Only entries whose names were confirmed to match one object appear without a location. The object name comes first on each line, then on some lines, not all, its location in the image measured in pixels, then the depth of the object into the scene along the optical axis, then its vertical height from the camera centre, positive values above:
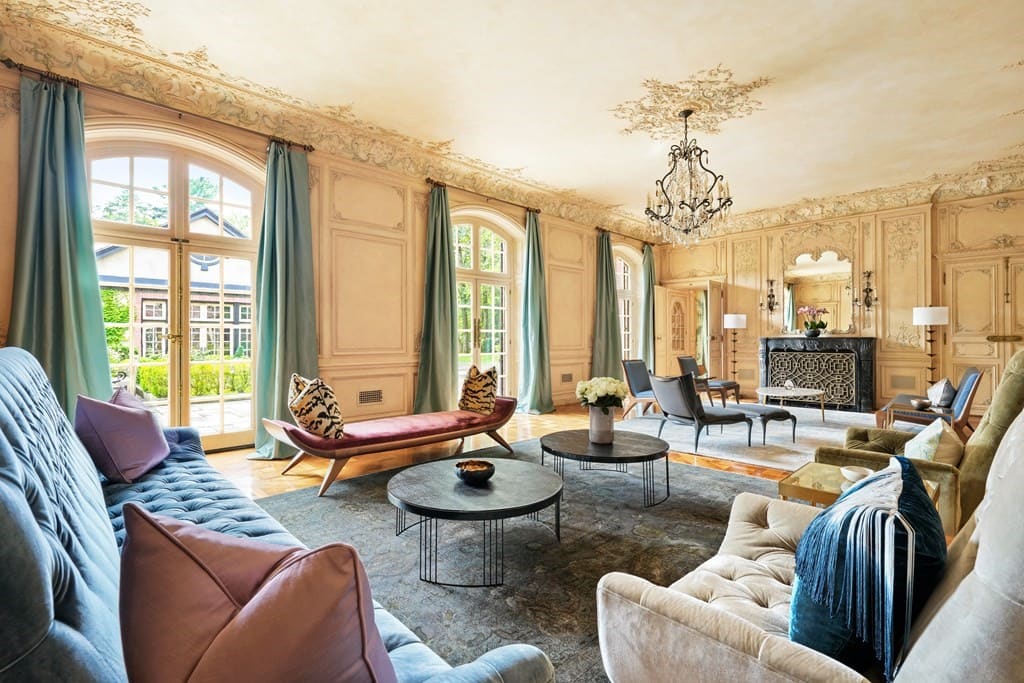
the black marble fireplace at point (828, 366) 6.89 -0.42
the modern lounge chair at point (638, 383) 5.73 -0.53
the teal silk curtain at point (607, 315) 7.65 +0.37
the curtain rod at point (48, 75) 3.22 +1.80
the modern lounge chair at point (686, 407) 4.24 -0.61
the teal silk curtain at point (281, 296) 4.29 +0.38
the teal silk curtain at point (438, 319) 5.48 +0.22
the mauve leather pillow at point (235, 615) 0.58 -0.34
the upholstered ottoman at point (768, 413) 4.58 -0.71
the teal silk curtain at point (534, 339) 6.67 +0.00
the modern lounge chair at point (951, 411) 3.78 -0.66
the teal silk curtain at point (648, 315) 8.40 +0.41
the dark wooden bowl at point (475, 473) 2.27 -0.62
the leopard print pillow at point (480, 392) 4.38 -0.48
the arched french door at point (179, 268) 3.82 +0.59
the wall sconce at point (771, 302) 7.80 +0.58
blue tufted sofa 0.50 -0.34
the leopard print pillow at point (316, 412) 3.28 -0.49
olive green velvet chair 2.08 -0.57
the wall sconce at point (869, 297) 6.97 +0.59
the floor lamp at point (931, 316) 5.87 +0.27
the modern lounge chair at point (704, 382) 6.40 -0.60
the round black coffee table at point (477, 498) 1.99 -0.69
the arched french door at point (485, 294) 6.40 +0.61
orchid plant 7.24 +0.32
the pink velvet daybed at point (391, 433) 3.25 -0.70
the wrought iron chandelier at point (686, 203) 4.53 +1.29
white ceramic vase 3.17 -0.57
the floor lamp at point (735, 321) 7.52 +0.27
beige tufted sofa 0.56 -0.58
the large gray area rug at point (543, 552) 1.72 -1.02
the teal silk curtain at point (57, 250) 3.23 +0.60
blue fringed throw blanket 0.81 -0.40
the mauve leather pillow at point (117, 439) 2.18 -0.46
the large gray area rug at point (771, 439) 4.14 -1.00
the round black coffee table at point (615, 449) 2.85 -0.68
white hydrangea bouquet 3.17 -0.36
